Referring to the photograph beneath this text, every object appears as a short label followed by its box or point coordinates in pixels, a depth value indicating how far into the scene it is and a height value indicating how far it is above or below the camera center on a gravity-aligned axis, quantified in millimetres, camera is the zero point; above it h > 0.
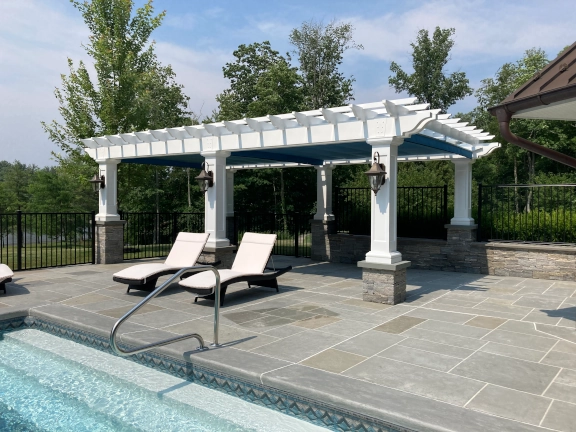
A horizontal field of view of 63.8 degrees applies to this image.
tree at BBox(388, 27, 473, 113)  33312 +10109
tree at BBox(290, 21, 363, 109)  28875 +10048
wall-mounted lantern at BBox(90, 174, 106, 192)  12211 +974
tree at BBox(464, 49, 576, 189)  27828 +4686
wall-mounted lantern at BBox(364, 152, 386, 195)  7496 +645
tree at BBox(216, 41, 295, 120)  31016 +10211
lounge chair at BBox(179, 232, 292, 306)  7398 -965
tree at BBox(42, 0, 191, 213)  14586 +4285
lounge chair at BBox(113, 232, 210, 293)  8188 -911
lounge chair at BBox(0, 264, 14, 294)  7934 -960
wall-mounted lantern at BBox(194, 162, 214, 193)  10030 +818
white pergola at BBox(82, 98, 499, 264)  7594 +1532
